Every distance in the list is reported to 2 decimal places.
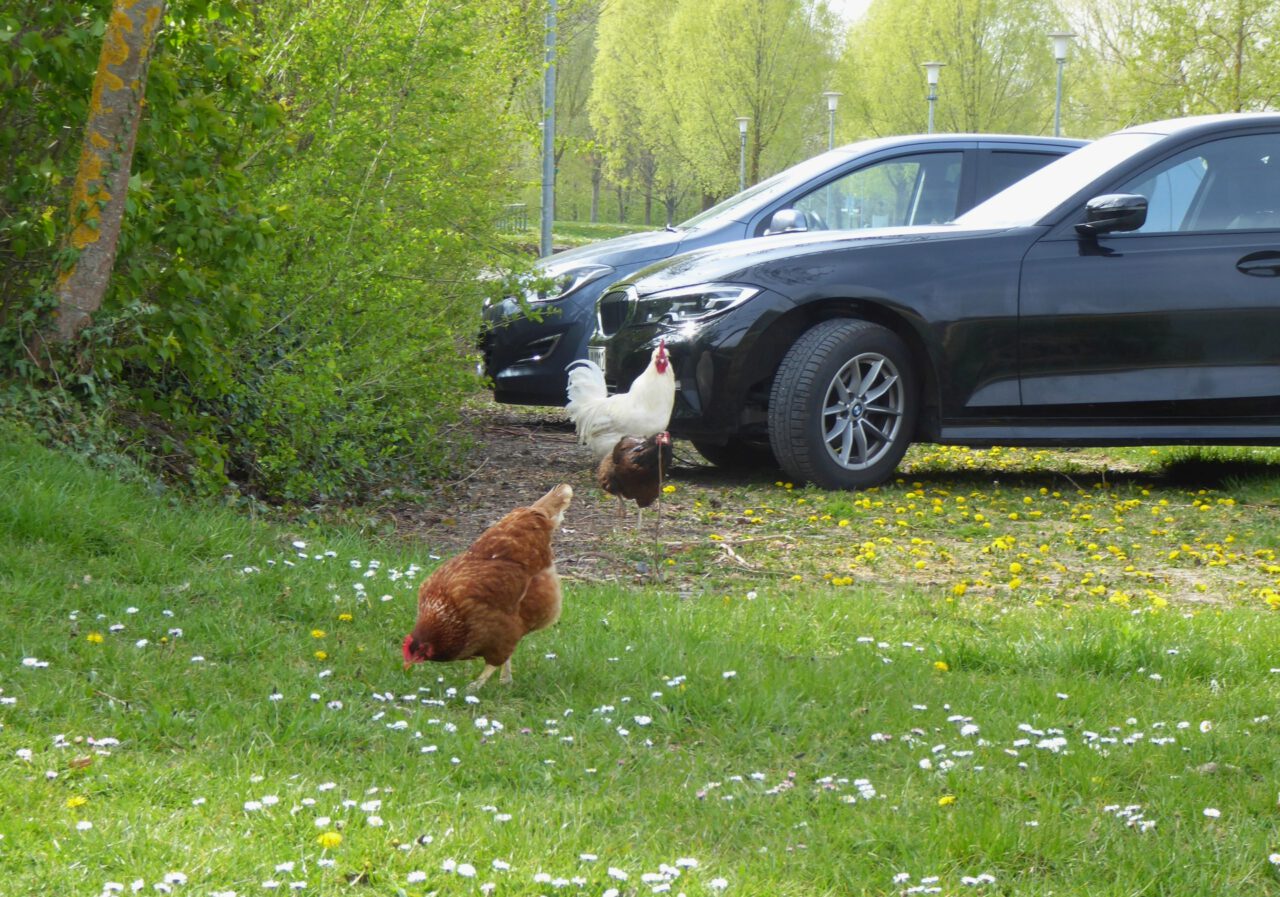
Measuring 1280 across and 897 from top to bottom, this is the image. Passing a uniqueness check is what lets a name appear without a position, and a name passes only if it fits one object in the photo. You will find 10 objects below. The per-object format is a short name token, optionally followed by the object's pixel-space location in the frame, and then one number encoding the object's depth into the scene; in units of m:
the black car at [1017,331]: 7.79
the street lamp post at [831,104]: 40.31
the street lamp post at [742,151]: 47.56
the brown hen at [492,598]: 4.33
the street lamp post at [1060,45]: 31.41
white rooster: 7.68
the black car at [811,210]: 9.70
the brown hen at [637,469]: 6.91
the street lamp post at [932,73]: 34.21
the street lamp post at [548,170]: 16.17
